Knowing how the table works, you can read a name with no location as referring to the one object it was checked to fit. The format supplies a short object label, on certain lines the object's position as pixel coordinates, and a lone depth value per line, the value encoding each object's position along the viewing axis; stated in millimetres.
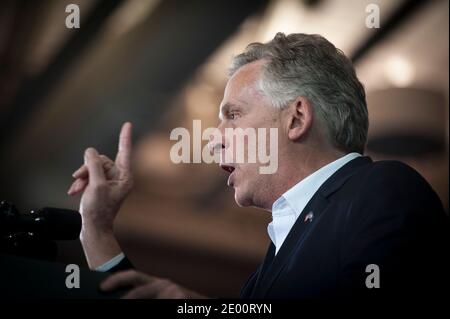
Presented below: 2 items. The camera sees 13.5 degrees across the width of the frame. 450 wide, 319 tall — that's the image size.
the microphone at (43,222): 2200
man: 2274
